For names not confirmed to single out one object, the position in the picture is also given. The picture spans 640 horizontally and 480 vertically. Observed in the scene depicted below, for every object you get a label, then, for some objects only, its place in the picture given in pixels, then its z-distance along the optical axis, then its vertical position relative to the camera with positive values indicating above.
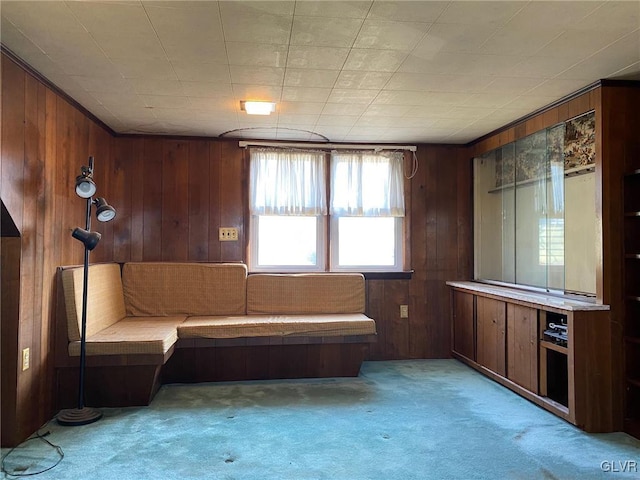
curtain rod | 4.29 +1.05
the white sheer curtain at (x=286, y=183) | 4.30 +0.66
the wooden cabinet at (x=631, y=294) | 2.74 -0.30
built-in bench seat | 2.99 -0.64
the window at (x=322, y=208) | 4.33 +0.41
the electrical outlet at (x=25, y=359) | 2.54 -0.67
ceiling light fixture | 3.20 +1.08
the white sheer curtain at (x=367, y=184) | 4.43 +0.67
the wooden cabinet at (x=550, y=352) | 2.72 -0.76
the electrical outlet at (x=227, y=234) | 4.27 +0.13
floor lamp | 2.78 -0.44
